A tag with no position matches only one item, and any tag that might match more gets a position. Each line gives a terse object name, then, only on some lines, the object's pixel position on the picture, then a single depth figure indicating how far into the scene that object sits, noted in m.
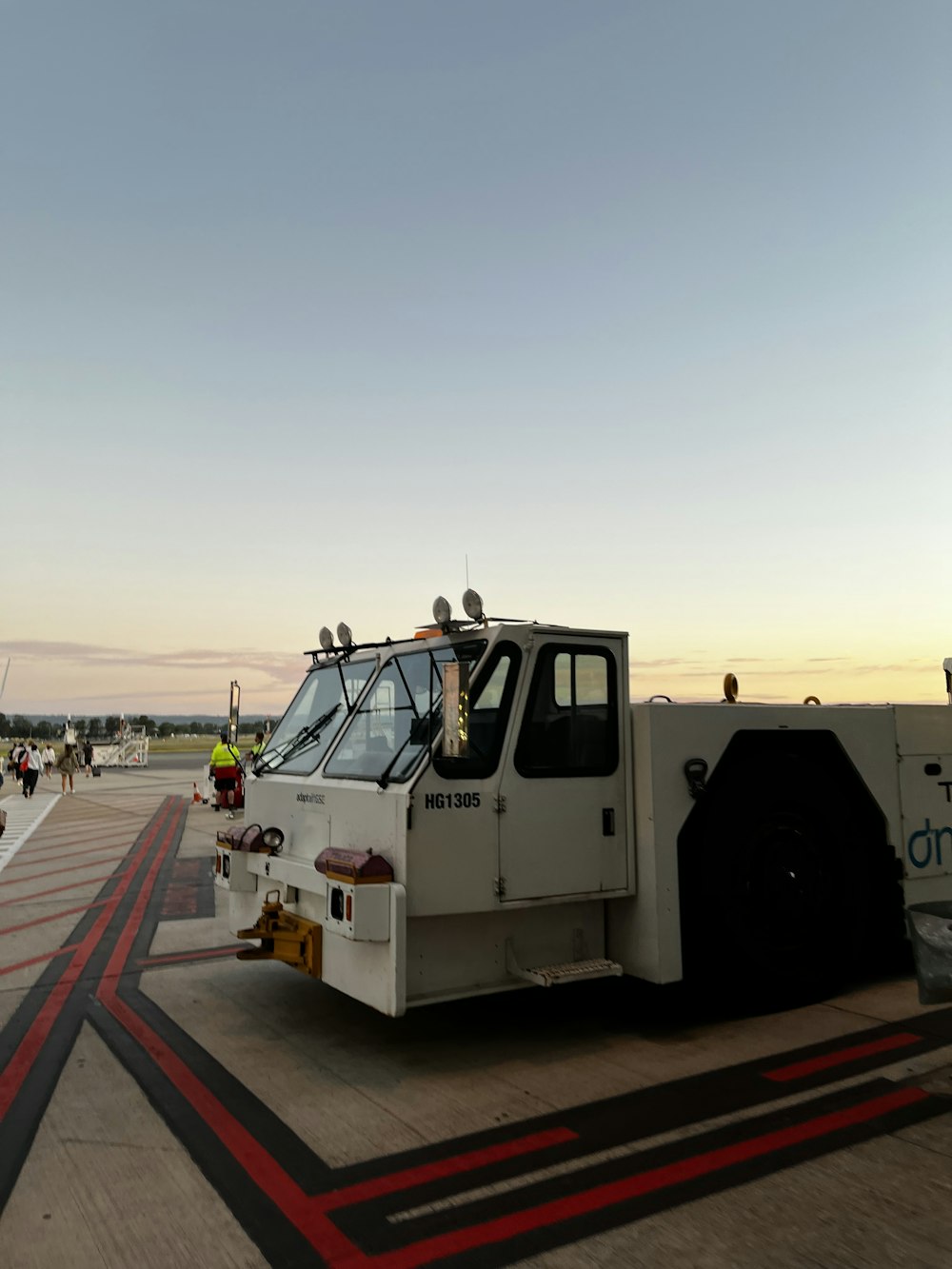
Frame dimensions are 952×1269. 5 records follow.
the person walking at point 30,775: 25.73
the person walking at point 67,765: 28.59
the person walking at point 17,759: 27.32
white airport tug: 4.87
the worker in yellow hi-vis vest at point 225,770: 18.75
